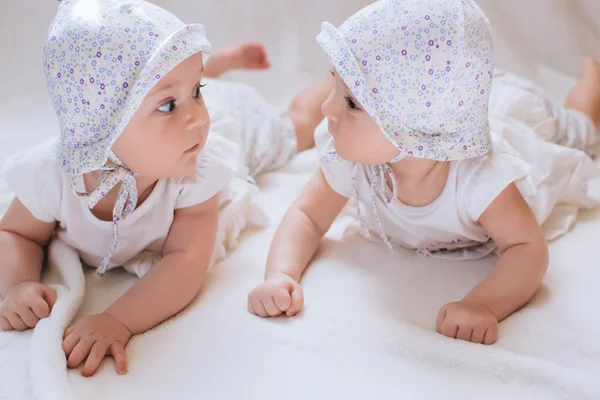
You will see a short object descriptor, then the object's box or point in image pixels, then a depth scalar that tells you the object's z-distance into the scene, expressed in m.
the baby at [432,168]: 1.03
